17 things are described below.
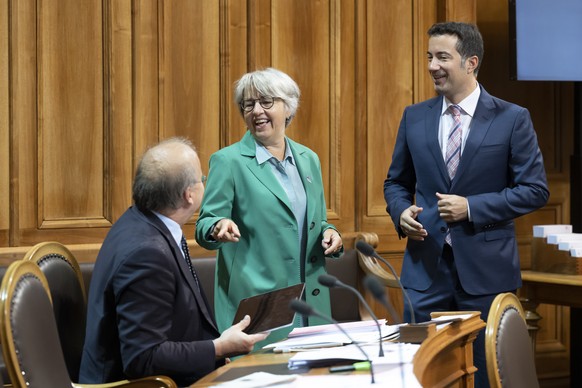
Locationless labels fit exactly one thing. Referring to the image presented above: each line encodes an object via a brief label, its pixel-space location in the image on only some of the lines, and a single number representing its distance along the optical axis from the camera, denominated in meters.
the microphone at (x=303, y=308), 3.85
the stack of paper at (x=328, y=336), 5.05
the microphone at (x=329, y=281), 4.12
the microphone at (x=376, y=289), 3.56
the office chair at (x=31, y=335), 4.43
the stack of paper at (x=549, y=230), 9.27
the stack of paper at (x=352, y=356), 4.54
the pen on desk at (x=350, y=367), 4.41
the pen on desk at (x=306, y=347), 5.01
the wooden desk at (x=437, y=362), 4.48
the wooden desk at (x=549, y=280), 8.74
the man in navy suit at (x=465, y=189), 6.73
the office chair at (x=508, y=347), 4.43
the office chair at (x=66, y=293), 5.90
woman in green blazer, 6.23
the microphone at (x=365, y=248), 4.86
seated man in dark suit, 4.77
